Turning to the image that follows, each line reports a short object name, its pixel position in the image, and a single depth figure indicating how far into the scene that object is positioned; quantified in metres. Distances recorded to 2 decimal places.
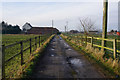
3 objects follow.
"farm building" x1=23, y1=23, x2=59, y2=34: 78.38
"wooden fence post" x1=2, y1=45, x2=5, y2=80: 3.66
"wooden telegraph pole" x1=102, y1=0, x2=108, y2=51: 7.59
